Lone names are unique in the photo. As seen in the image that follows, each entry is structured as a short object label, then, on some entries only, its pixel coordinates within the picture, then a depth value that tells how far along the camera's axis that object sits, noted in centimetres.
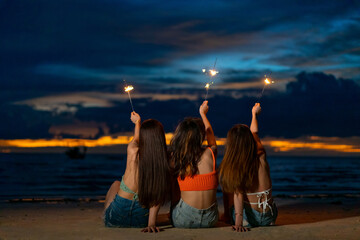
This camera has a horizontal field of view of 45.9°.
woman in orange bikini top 558
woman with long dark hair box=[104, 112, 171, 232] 546
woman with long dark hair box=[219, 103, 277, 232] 564
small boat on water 6488
